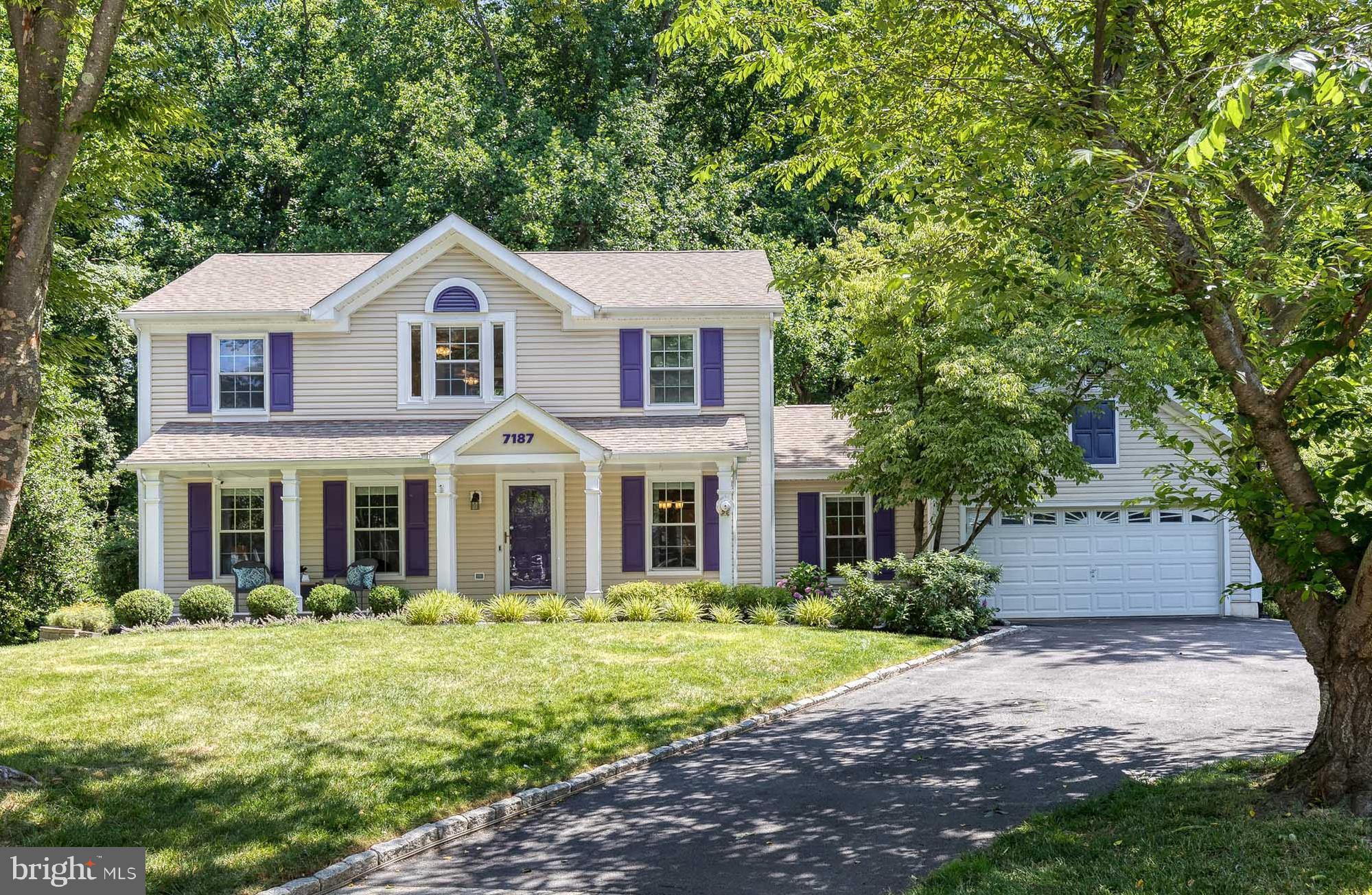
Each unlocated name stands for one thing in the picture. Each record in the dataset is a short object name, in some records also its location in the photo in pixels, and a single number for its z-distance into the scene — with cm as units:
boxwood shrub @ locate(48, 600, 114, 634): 1655
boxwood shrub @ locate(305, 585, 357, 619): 1730
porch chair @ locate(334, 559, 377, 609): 1834
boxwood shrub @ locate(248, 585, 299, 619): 1709
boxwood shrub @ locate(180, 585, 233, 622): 1694
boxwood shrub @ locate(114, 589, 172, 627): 1680
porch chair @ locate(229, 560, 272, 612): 1847
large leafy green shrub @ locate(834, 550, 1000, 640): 1633
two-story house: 1906
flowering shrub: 1872
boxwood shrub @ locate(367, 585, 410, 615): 1731
